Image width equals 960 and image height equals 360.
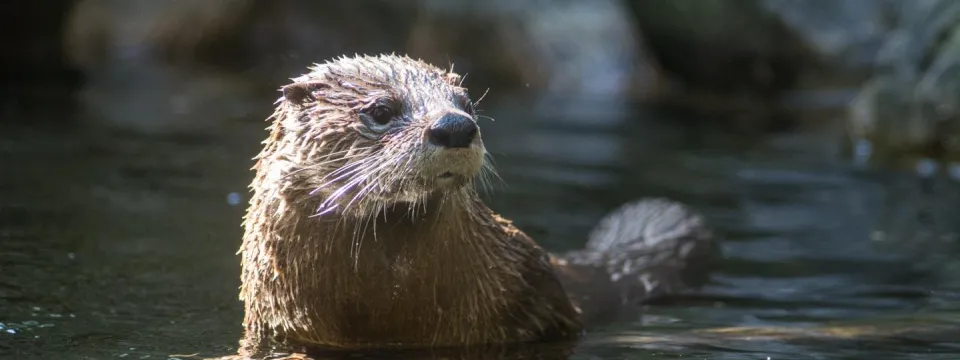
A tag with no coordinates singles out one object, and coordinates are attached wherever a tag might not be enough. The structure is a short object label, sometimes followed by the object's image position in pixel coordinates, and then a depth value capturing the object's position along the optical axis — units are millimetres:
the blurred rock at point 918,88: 17312
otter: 7297
